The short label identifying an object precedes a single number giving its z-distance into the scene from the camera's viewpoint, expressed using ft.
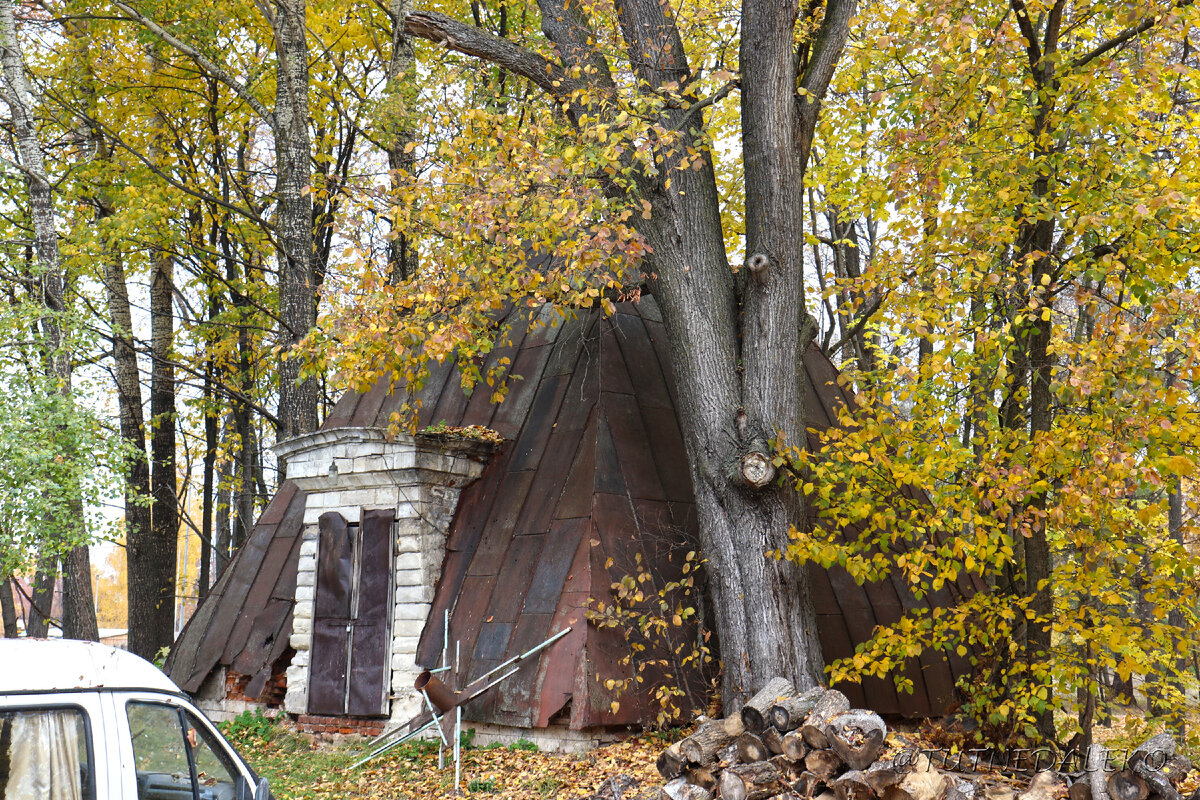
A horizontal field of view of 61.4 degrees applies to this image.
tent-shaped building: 28.81
